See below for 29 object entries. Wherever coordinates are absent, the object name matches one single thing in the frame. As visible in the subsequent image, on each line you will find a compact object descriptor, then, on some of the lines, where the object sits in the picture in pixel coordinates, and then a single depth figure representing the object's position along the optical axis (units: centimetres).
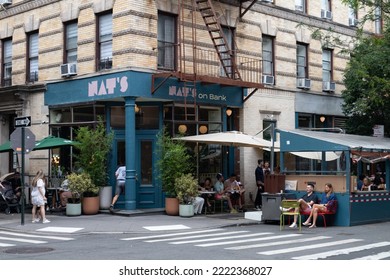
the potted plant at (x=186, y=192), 1936
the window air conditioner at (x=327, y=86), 2722
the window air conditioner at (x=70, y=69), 2170
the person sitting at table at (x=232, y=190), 2141
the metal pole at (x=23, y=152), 1742
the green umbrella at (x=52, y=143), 2058
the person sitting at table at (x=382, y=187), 2070
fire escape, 2033
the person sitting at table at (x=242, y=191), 2190
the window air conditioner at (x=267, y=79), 2445
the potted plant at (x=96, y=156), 2000
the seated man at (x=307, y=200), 1761
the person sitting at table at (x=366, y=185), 2031
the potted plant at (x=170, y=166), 1955
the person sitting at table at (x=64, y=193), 2059
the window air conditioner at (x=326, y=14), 2741
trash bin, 1828
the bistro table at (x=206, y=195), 2066
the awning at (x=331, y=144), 1817
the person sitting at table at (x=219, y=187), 2114
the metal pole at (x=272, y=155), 1905
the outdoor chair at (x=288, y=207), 1672
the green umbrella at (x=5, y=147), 2252
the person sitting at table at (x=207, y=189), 2103
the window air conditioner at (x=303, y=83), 2602
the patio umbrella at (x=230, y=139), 2006
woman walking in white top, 1820
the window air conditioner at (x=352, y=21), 2888
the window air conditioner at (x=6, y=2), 2516
